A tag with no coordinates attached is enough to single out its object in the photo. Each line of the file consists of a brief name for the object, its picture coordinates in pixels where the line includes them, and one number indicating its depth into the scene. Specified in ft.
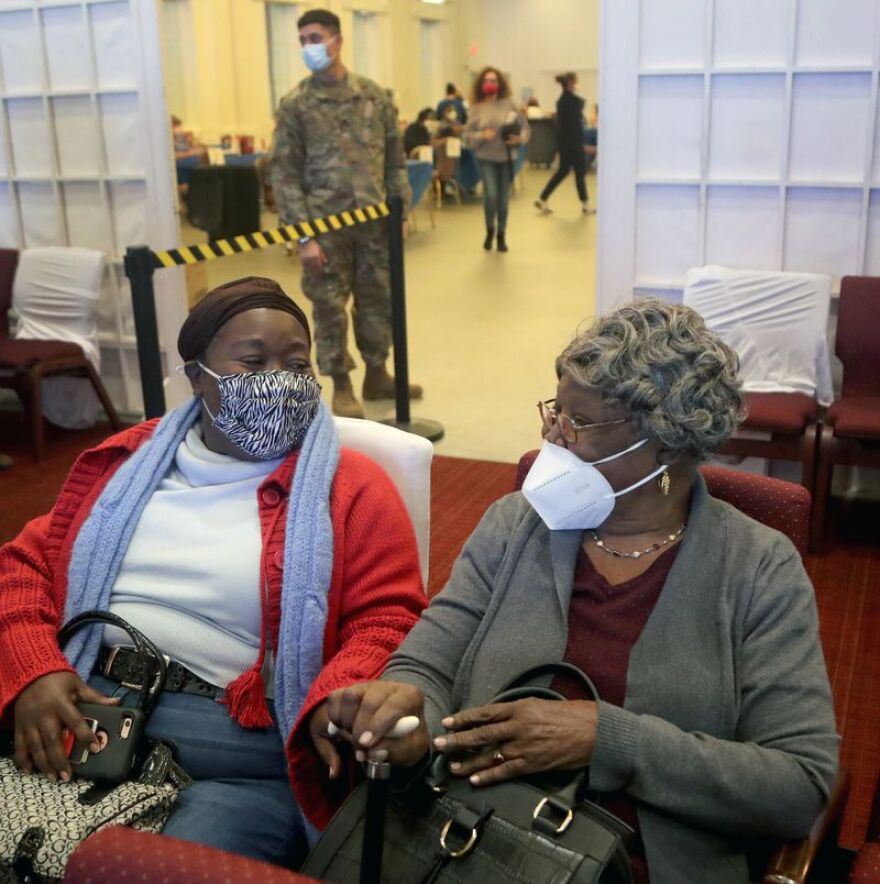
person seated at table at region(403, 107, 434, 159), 39.22
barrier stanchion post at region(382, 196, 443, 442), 15.40
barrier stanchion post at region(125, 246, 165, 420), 11.27
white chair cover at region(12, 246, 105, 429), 15.72
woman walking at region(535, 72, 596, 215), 36.19
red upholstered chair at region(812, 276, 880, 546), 11.31
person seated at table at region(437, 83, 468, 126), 43.65
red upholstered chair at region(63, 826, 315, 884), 3.07
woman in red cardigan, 5.28
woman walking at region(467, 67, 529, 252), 30.60
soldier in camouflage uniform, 15.96
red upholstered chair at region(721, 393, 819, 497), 11.50
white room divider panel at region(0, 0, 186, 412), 15.38
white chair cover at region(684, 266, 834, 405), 12.11
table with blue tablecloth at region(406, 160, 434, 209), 34.99
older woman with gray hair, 4.46
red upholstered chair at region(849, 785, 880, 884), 3.69
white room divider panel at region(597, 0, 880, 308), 11.84
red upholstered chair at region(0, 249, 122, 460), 14.90
